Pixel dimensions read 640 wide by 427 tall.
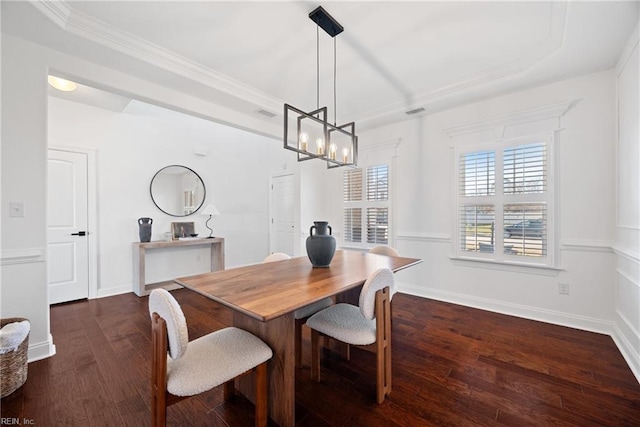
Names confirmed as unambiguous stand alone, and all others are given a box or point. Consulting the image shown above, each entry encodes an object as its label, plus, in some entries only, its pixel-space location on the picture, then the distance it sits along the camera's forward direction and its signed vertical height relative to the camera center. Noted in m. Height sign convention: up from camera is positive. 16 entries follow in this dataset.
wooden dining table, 1.37 -0.47
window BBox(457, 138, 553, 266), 2.93 +0.11
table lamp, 4.66 +0.02
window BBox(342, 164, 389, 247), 4.14 +0.10
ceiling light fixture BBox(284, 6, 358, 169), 2.02 +0.71
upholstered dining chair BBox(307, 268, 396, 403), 1.64 -0.76
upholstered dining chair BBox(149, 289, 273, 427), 1.19 -0.76
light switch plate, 2.08 +0.02
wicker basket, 1.72 -1.05
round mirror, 4.39 +0.37
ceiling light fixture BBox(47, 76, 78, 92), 3.14 +1.54
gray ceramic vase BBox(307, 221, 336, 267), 2.22 -0.30
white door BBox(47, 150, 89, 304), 3.49 -0.20
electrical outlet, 2.80 -0.82
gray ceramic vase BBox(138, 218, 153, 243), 4.03 -0.26
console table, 3.82 -0.65
